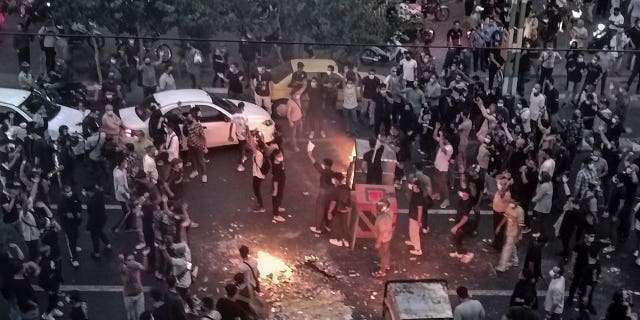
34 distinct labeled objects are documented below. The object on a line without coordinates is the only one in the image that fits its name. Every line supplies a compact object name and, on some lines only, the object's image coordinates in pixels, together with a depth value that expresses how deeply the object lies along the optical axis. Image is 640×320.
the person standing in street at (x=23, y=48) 20.75
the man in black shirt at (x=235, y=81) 19.36
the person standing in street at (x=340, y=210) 14.42
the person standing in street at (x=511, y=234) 13.75
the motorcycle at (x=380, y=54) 21.91
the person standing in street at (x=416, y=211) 14.20
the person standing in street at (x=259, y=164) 14.90
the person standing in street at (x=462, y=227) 14.00
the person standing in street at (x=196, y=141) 16.20
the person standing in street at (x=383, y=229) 13.51
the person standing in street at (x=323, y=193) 14.40
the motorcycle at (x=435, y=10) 24.38
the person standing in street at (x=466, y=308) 11.70
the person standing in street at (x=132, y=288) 11.56
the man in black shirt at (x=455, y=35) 21.92
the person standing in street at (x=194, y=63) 20.17
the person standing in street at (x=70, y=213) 13.09
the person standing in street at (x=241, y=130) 16.95
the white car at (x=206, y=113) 17.31
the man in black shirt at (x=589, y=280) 12.77
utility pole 19.45
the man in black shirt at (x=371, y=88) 18.73
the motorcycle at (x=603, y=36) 21.83
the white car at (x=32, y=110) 16.84
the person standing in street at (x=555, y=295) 12.17
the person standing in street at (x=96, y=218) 13.22
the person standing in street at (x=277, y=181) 14.82
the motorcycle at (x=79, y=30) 20.08
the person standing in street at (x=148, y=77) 19.22
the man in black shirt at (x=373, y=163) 15.65
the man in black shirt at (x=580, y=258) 12.74
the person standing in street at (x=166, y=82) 18.89
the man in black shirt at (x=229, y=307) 11.74
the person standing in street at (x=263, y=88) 18.77
